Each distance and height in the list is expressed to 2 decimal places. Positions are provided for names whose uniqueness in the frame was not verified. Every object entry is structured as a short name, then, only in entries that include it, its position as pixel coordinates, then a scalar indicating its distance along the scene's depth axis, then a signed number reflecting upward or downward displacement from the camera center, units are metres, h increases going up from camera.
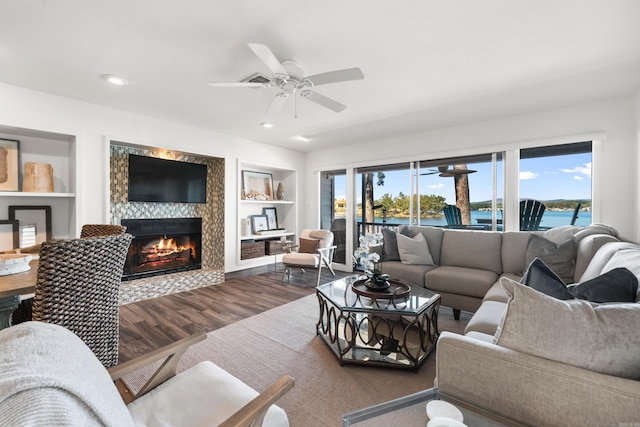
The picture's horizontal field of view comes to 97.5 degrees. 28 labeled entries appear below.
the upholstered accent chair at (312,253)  4.56 -0.75
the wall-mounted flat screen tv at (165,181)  3.97 +0.45
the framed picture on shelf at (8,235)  3.00 -0.27
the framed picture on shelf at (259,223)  5.54 -0.27
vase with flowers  2.55 -0.52
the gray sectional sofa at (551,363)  0.93 -0.57
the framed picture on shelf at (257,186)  5.40 +0.48
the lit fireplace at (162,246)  4.08 -0.58
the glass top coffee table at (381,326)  2.17 -1.03
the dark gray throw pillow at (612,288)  1.23 -0.36
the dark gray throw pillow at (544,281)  1.30 -0.36
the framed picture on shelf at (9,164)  2.97 +0.50
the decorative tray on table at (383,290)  2.35 -0.72
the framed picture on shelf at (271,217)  5.88 -0.16
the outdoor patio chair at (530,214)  3.76 -0.06
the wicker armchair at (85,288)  1.44 -0.43
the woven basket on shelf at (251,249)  5.10 -0.74
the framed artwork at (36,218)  3.12 -0.09
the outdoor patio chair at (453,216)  4.45 -0.11
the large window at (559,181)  3.49 +0.37
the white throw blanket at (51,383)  0.48 -0.35
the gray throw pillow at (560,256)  2.71 -0.46
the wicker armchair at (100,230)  2.20 -0.17
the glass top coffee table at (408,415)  1.00 -0.76
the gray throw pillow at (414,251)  3.59 -0.54
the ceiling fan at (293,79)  2.04 +1.07
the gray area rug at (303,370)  1.78 -1.22
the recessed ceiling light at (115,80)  2.66 +1.27
